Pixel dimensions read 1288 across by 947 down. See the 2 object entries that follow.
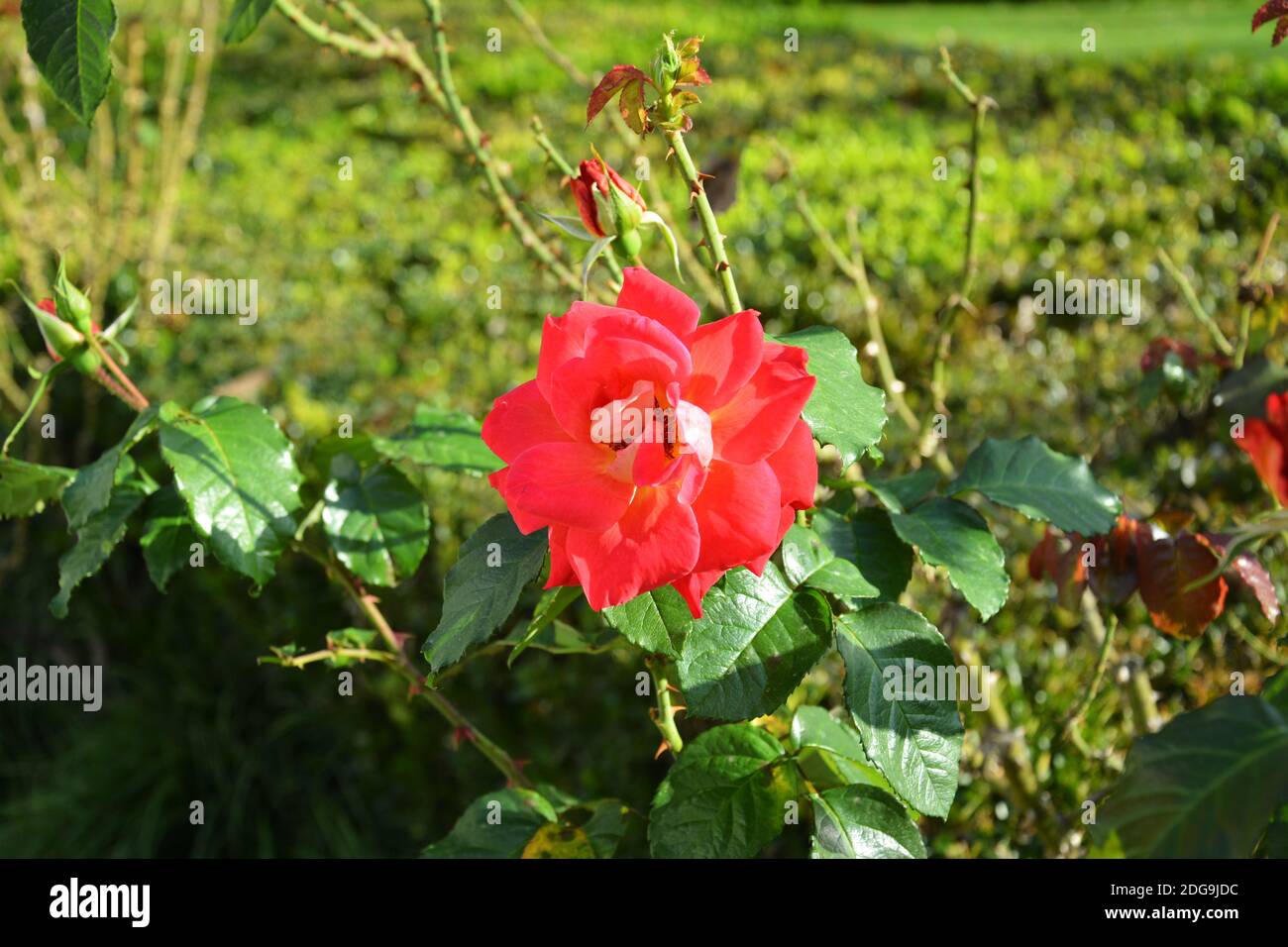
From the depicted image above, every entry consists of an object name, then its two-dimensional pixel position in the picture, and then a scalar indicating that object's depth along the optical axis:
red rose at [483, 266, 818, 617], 0.55
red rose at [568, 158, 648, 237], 0.61
